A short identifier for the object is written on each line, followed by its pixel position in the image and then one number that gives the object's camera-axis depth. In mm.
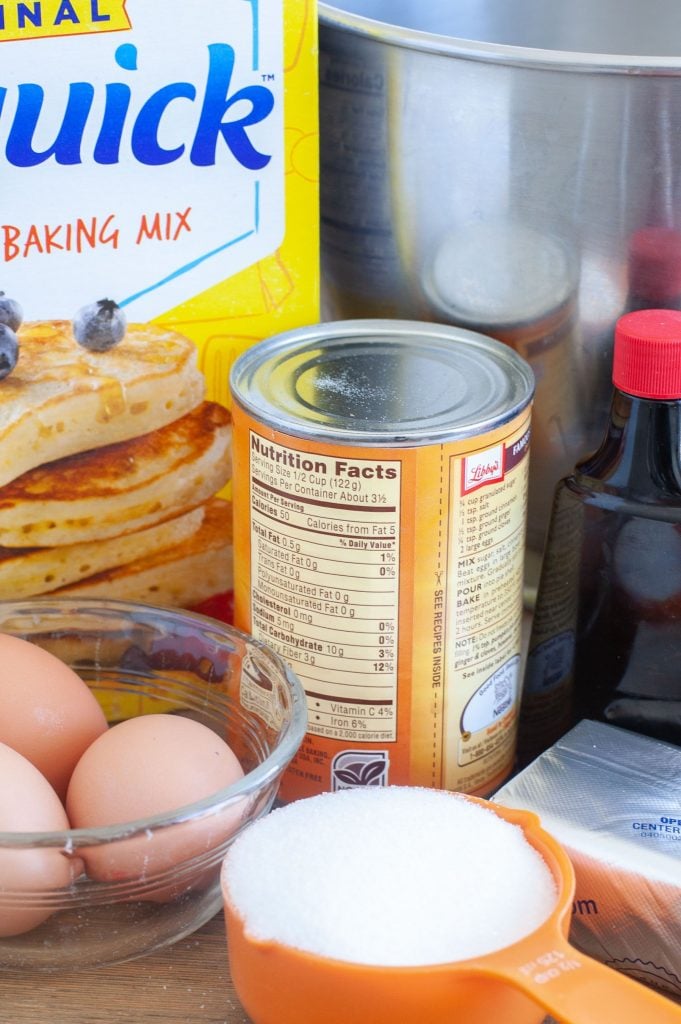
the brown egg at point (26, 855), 527
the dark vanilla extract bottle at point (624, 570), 577
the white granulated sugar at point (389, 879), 510
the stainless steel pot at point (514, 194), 585
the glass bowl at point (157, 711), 536
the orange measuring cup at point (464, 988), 493
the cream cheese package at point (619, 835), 541
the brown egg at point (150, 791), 534
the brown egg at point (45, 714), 563
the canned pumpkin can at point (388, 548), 558
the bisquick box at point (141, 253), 588
